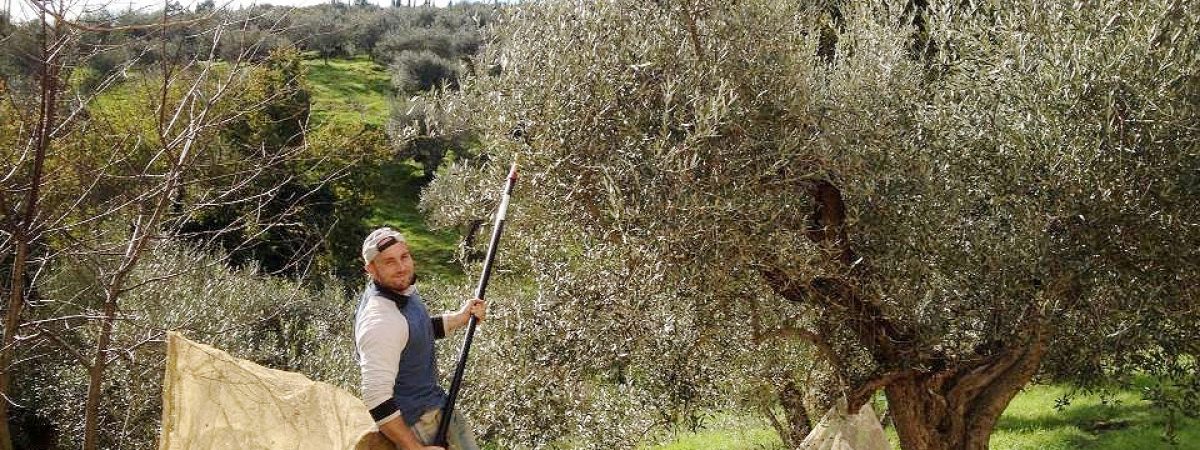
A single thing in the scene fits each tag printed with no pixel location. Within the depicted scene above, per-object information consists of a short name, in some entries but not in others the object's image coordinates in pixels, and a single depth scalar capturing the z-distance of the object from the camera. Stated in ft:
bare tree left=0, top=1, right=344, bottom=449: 17.04
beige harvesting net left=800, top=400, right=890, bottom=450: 31.53
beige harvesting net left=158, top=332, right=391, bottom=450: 17.15
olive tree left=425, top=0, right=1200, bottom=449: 24.88
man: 16.30
